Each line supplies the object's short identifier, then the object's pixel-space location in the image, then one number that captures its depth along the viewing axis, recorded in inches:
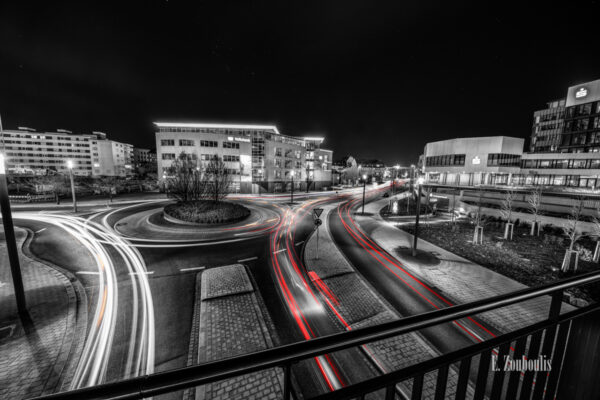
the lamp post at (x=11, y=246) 292.7
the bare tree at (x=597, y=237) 559.9
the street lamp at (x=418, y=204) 508.4
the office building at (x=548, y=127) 2819.9
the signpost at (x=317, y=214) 527.6
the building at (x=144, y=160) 4017.2
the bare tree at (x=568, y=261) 490.6
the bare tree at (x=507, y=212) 737.9
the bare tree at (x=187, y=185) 933.8
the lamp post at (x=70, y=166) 841.9
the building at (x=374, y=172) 4108.3
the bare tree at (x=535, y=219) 761.3
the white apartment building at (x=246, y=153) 1861.5
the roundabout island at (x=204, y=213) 823.7
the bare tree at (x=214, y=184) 982.2
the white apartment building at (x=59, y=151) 3270.2
